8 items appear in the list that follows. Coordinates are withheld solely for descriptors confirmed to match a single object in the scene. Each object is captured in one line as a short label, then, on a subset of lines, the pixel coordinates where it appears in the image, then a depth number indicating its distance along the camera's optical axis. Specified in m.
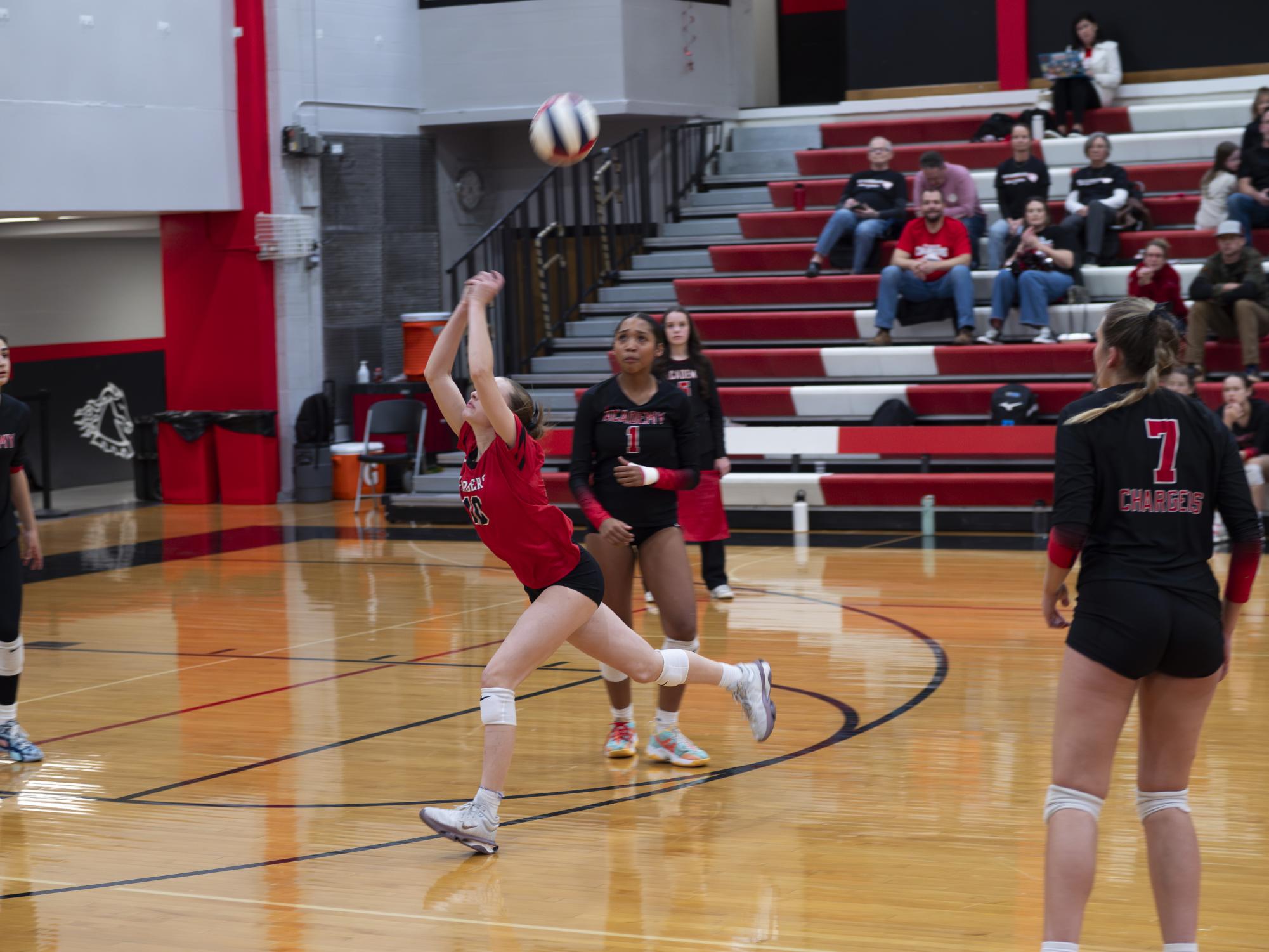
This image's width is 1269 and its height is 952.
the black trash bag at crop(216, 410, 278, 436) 16.52
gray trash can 16.58
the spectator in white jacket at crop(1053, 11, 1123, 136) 16.78
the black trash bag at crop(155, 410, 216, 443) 16.73
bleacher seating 13.36
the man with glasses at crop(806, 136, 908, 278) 15.44
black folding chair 15.97
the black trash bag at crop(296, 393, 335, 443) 16.64
